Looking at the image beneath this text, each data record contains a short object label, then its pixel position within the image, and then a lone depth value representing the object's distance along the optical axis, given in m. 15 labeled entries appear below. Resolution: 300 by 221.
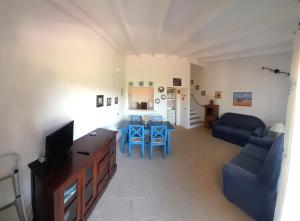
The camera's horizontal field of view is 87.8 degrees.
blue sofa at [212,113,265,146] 4.80
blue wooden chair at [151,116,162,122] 4.67
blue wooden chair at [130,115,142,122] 4.62
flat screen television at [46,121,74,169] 1.65
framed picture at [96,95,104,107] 3.60
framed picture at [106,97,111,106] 4.21
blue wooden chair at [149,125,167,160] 3.88
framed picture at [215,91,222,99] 6.59
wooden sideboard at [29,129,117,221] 1.47
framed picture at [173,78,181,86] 6.29
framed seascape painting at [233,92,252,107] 5.55
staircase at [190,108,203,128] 7.33
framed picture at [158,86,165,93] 6.20
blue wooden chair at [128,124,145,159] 3.87
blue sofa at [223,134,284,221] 1.95
